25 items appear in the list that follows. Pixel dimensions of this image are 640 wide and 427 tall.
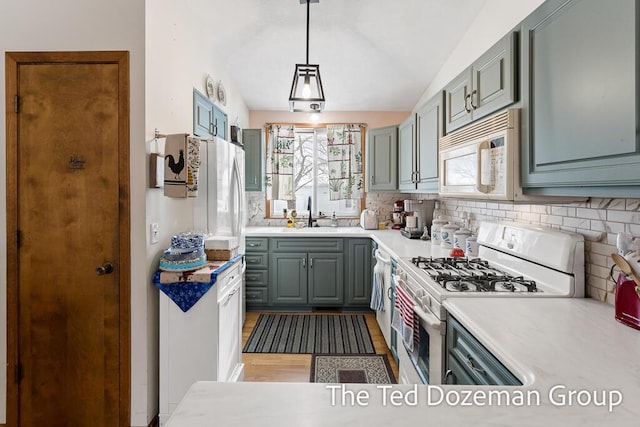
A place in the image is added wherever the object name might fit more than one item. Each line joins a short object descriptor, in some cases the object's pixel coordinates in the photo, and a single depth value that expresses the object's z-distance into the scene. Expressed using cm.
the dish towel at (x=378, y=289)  305
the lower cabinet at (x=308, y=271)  388
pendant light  237
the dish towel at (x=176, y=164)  197
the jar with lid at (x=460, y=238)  268
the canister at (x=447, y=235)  291
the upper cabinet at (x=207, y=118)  266
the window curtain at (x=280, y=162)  455
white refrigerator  241
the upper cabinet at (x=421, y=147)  274
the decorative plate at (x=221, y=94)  322
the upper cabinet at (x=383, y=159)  397
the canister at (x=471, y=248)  247
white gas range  155
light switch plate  201
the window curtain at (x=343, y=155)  455
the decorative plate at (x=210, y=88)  295
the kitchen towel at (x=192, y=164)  204
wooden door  195
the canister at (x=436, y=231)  311
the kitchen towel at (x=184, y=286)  196
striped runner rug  303
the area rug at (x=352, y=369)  253
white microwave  154
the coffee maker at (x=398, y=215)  427
